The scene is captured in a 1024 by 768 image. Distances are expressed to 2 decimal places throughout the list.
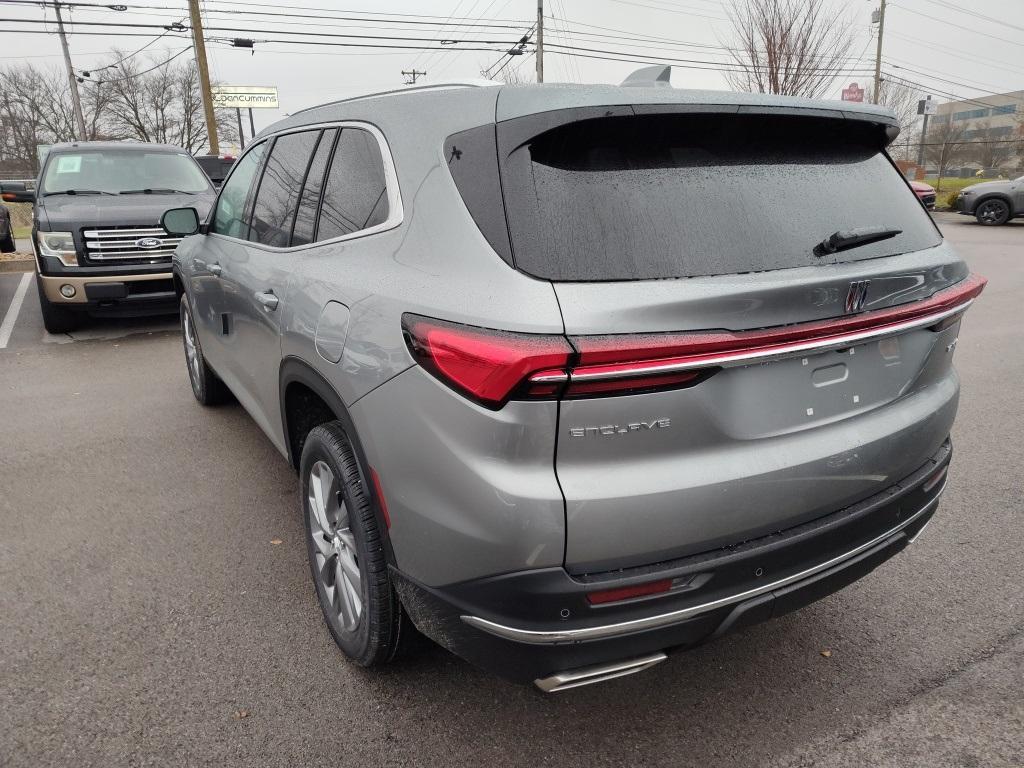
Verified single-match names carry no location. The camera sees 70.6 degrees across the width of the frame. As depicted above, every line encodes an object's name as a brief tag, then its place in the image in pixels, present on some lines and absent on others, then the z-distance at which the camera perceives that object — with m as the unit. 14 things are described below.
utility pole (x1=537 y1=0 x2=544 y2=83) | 31.81
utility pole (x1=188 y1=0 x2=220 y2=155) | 20.88
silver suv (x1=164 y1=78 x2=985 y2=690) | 1.62
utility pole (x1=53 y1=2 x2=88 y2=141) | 36.12
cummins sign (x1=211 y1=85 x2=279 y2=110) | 58.06
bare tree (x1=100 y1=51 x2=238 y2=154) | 56.44
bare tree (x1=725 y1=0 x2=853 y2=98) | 20.23
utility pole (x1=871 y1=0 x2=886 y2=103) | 38.88
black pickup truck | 7.10
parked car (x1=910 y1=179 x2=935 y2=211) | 18.11
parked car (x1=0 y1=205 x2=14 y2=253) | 11.35
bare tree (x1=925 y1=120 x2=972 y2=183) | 37.69
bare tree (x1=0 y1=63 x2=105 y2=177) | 53.09
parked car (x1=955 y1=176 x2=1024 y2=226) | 18.12
